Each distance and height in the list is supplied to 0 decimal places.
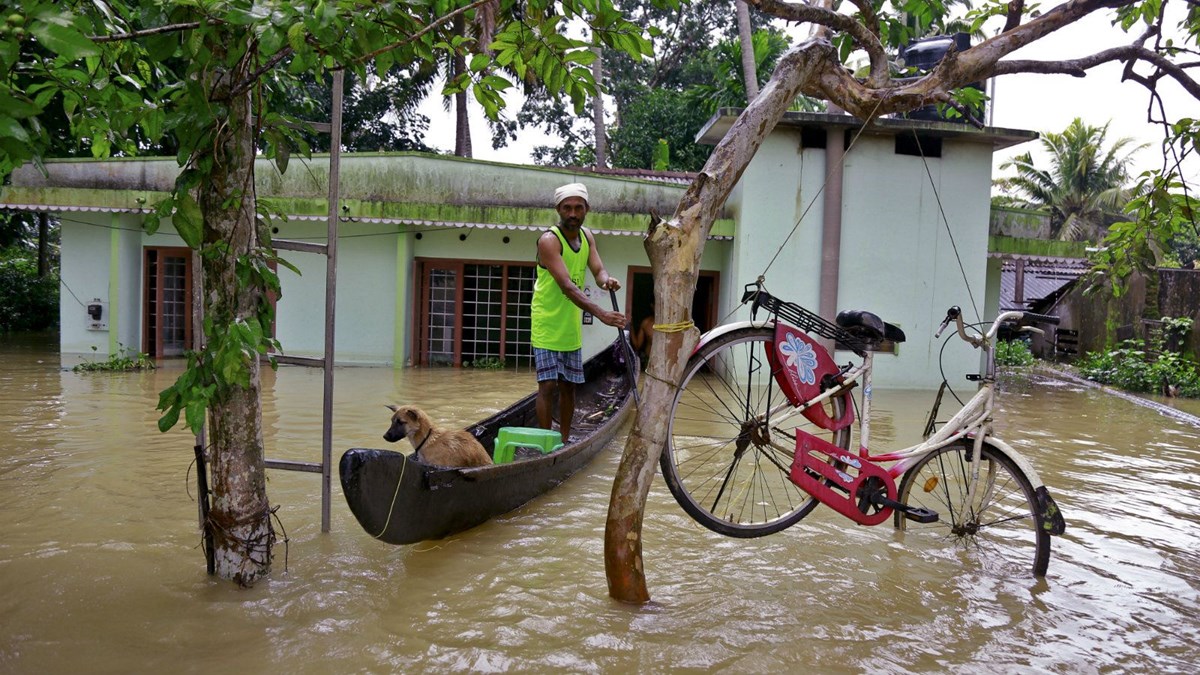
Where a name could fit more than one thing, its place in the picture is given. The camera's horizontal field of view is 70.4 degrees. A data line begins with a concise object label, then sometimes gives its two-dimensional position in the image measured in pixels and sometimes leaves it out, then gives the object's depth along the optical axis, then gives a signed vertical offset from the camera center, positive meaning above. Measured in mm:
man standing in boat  5316 -11
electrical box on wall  13375 -465
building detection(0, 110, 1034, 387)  12391 +917
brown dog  4742 -823
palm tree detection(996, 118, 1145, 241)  26609 +4243
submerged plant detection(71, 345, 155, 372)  11961 -1109
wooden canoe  3709 -994
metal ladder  4133 +49
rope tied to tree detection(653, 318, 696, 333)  3602 -109
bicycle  3957 -678
